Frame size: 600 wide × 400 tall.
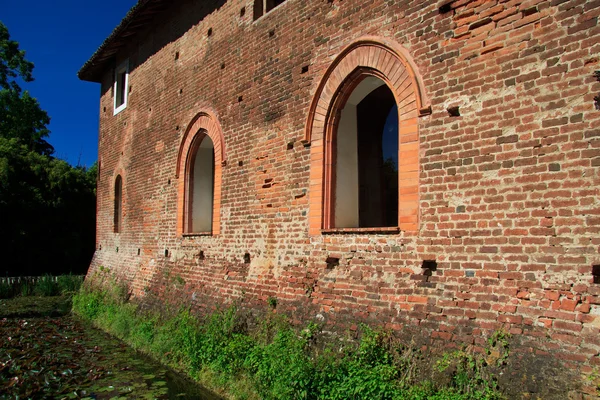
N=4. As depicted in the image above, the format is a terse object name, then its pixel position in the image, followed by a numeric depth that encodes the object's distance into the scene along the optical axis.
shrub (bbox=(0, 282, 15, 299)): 17.06
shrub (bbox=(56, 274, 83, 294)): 17.98
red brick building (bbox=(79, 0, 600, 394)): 4.47
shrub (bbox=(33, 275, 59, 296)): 17.62
